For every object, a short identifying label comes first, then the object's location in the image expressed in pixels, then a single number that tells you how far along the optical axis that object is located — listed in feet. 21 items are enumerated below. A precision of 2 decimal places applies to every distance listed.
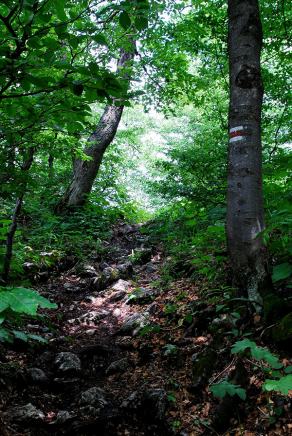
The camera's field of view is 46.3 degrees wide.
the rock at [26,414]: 8.92
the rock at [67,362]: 11.99
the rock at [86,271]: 22.52
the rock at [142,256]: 25.04
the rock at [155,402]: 9.09
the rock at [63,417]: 9.12
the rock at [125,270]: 22.26
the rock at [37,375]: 11.10
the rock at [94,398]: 9.97
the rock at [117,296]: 19.30
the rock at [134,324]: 14.75
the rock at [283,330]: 8.61
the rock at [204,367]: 9.62
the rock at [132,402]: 9.57
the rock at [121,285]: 20.31
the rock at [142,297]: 17.87
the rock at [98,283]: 21.21
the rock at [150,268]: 22.84
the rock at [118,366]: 12.11
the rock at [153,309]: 15.84
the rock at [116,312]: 17.50
